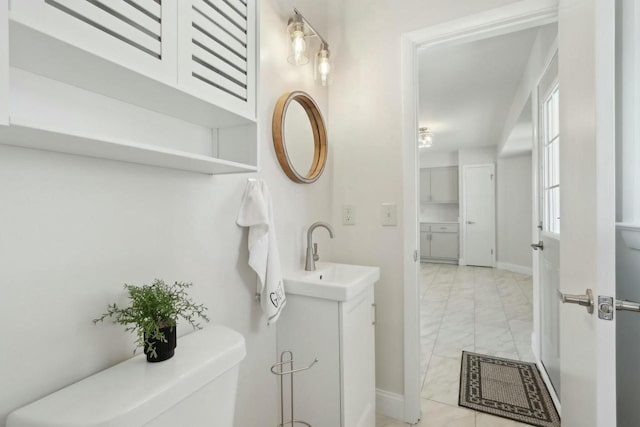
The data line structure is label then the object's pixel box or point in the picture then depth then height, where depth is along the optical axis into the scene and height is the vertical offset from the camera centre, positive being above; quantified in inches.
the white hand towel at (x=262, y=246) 50.1 -5.4
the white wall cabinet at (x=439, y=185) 264.8 +22.4
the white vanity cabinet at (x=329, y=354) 52.5 -24.6
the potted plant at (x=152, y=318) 31.1 -10.4
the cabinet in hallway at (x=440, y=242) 258.4 -25.9
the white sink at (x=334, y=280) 51.9 -12.5
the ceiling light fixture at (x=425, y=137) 181.9 +42.5
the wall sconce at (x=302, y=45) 60.8 +33.9
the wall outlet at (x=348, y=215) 75.7 -0.8
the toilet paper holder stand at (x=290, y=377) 54.9 -30.2
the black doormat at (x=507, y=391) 70.1 -44.7
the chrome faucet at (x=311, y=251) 65.5 -8.2
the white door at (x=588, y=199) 30.0 +1.2
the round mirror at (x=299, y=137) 60.1 +15.8
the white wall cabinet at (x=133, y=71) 23.4 +12.7
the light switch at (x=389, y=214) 70.3 -0.6
